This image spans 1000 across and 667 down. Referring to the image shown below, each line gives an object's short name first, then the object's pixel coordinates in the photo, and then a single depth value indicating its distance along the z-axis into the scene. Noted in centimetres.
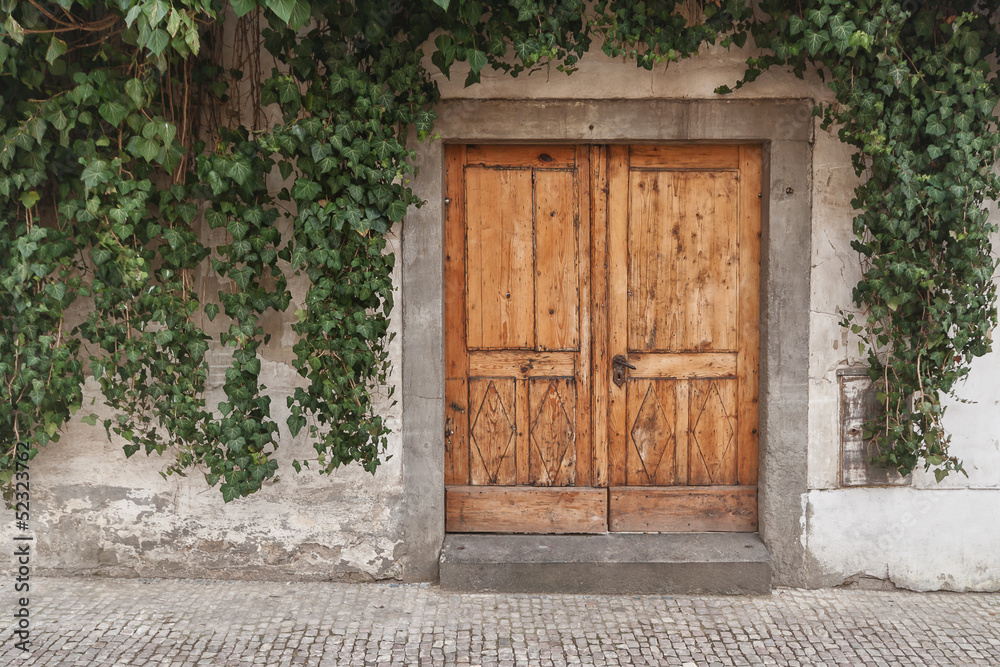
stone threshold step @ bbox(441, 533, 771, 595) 389
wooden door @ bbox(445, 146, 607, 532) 409
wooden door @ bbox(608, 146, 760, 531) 408
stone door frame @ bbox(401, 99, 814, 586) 387
